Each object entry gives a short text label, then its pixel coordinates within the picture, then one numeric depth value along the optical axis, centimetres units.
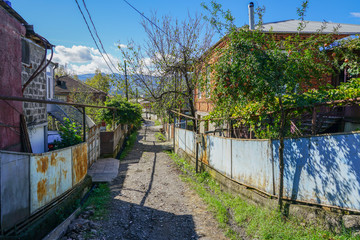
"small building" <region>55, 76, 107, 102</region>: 2943
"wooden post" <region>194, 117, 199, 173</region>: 937
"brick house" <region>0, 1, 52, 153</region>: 443
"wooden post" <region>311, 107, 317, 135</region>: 438
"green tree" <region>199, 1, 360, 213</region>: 445
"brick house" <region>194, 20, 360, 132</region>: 1017
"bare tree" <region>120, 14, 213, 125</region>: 1208
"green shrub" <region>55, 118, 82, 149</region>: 634
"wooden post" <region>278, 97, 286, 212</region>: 470
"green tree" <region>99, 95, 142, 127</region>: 1611
